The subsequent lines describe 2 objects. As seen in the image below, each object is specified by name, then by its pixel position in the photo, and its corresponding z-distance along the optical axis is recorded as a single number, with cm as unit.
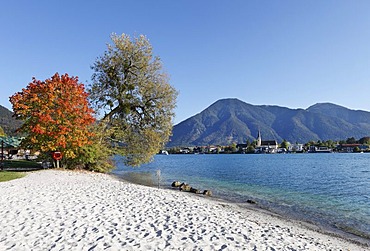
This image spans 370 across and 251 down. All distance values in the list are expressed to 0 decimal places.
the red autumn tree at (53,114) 2231
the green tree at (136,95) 2773
